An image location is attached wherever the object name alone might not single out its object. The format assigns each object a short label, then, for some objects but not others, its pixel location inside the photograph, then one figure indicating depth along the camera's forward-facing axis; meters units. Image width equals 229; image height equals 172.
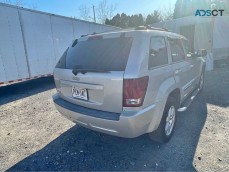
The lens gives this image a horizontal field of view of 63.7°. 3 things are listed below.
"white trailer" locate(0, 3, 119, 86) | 6.93
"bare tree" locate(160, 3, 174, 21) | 38.71
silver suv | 2.45
